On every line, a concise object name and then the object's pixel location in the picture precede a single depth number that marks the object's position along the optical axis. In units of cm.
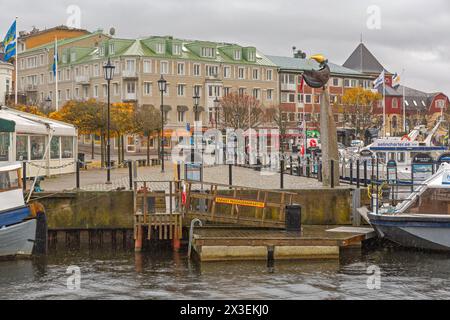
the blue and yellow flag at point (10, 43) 4394
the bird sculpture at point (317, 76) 2734
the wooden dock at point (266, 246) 2036
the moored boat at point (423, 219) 2133
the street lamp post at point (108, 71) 3131
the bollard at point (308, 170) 3427
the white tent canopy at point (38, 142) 3003
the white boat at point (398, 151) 3442
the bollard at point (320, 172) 3125
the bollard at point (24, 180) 2290
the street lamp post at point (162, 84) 3882
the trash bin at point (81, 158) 4003
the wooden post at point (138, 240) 2203
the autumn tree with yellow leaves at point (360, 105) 8013
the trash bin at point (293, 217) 2194
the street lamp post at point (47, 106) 6470
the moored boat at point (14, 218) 2058
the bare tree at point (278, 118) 7605
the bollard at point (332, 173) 2534
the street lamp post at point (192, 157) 3567
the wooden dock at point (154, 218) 2180
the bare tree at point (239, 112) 6956
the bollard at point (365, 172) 2659
